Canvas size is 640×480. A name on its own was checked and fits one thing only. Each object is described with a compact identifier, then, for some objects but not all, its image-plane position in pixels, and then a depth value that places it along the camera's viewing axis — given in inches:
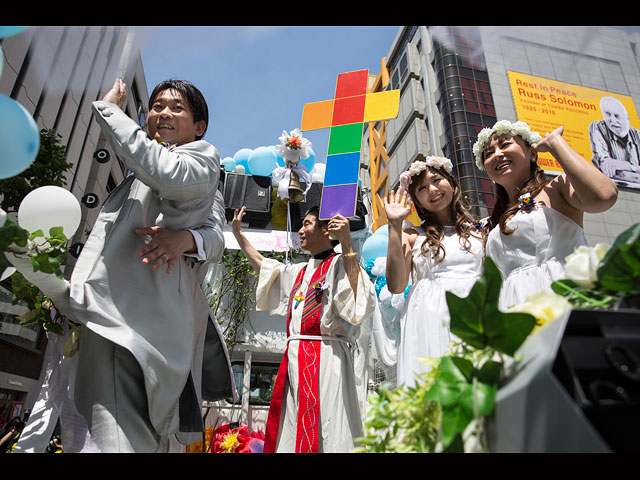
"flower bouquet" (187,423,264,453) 125.1
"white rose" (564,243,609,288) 22.5
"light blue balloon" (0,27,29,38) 44.5
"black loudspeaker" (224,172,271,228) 224.5
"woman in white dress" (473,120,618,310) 57.0
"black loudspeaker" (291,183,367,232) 173.9
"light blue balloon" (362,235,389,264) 216.5
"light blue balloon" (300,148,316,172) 205.6
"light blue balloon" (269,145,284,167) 219.5
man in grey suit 47.6
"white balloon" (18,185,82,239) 70.1
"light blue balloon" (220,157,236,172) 238.7
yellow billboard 673.0
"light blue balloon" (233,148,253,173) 229.3
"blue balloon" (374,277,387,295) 213.0
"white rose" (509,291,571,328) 21.5
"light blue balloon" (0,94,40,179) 43.9
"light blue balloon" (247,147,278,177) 216.5
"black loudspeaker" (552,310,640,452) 16.0
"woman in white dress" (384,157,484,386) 72.9
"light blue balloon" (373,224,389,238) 224.8
